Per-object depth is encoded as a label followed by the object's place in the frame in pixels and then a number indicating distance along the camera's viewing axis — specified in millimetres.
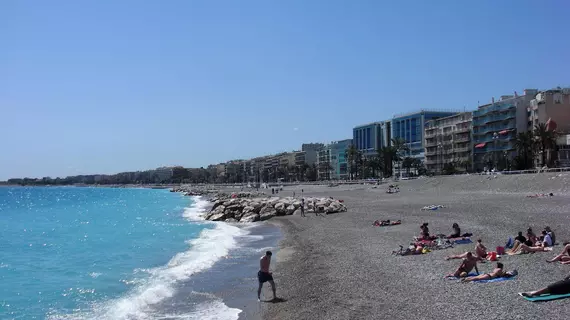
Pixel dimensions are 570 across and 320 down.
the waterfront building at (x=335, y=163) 157250
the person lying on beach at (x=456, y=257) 15486
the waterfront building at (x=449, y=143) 96250
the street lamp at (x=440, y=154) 103625
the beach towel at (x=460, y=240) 19056
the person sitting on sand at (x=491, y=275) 12320
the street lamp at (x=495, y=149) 82650
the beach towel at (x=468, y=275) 12884
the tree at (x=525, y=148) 70500
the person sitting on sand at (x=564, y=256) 13258
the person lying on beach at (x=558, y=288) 9781
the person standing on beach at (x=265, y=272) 13262
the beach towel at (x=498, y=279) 12084
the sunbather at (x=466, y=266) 12984
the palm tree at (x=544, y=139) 66200
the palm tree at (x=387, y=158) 108375
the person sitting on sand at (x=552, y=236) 16125
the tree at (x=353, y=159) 129625
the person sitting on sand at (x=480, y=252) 14833
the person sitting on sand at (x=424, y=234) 19734
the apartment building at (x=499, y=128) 82875
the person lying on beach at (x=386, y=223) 28422
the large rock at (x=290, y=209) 44094
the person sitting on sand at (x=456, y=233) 19852
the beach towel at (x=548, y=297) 9695
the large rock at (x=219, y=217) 47431
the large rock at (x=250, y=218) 42978
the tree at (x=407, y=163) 109125
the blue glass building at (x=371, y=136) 136875
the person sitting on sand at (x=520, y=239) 15914
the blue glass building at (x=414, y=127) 118438
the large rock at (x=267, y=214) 43106
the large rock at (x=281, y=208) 44491
